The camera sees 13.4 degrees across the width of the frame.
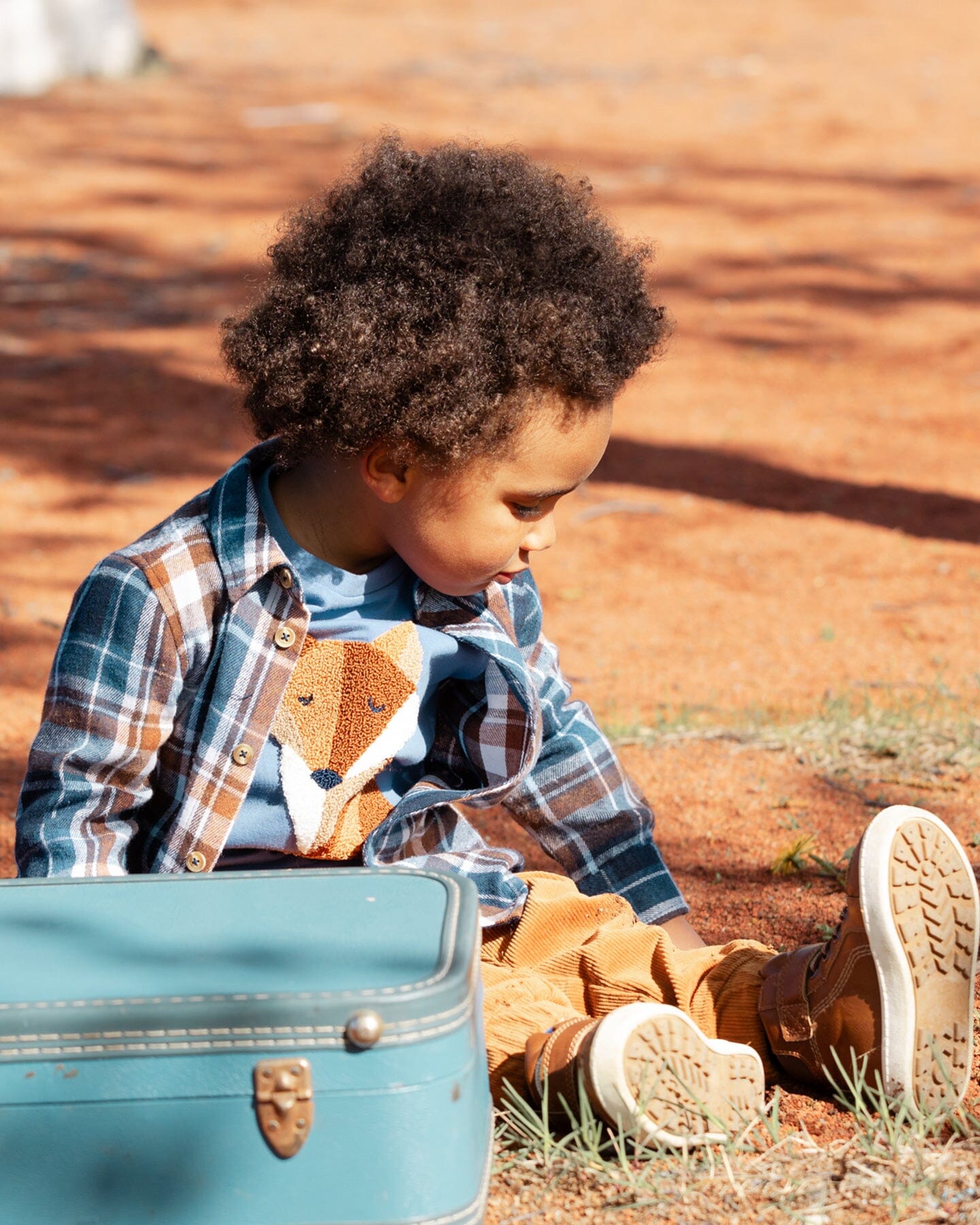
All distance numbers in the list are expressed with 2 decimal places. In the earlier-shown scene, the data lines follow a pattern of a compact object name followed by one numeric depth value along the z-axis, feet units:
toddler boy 7.25
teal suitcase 6.75
